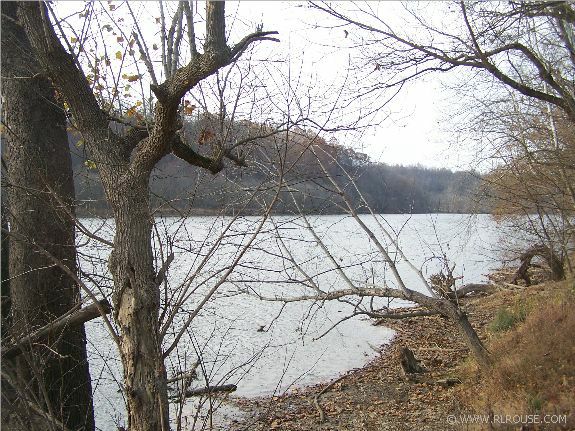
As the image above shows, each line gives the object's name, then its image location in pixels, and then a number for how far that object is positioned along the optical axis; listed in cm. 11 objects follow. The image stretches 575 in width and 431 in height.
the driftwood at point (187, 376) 406
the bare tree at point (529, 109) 906
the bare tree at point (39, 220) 604
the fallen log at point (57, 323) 513
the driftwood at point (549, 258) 1515
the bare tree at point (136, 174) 402
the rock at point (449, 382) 984
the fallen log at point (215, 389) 435
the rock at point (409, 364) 1136
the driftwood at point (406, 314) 880
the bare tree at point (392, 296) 898
